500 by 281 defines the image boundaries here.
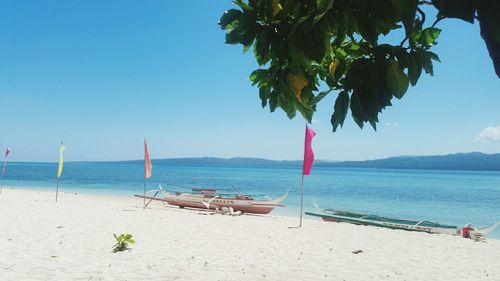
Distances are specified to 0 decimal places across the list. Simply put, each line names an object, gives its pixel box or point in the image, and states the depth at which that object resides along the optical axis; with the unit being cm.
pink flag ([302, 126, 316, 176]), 1223
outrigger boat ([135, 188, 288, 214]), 1830
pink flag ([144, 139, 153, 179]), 1518
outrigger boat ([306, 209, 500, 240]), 1316
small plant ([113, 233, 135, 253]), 744
